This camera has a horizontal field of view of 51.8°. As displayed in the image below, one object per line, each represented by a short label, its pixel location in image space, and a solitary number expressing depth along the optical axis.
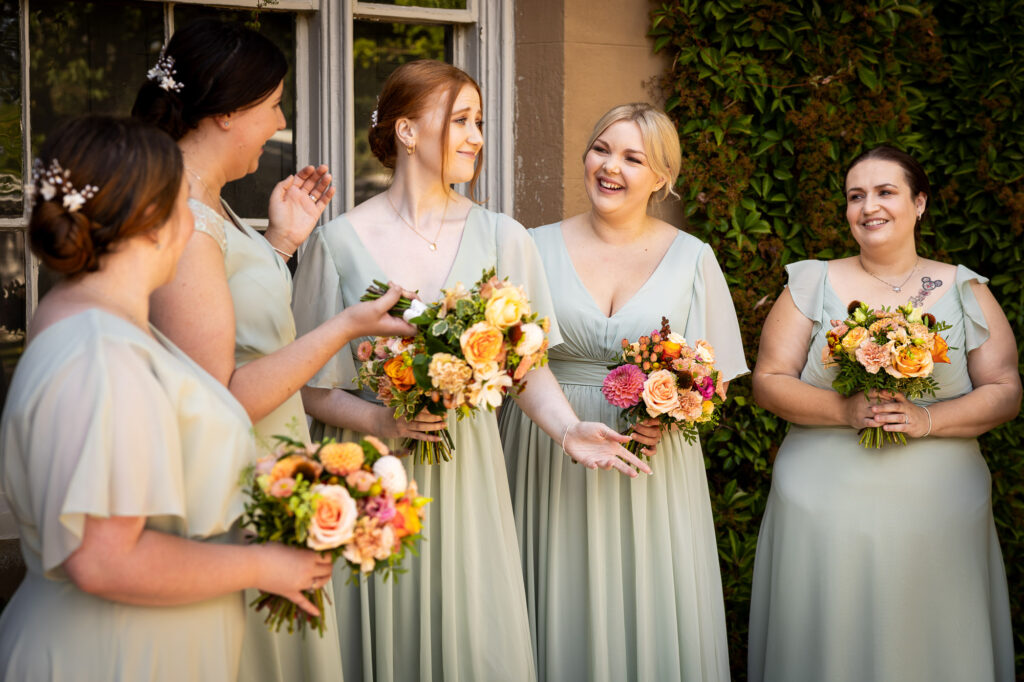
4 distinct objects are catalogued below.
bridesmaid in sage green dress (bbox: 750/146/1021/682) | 3.93
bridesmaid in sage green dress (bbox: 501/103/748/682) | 3.75
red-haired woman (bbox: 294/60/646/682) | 3.23
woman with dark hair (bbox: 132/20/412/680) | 2.46
